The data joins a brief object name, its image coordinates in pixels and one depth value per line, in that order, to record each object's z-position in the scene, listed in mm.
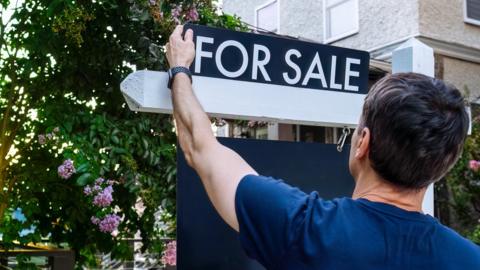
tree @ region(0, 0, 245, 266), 3861
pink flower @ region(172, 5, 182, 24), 3975
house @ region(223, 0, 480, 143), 9312
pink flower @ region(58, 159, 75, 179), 3586
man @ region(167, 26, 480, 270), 1223
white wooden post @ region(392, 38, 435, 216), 2473
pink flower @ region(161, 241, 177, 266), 3795
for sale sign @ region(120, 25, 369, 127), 1986
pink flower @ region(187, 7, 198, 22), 4031
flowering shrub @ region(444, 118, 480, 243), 8086
